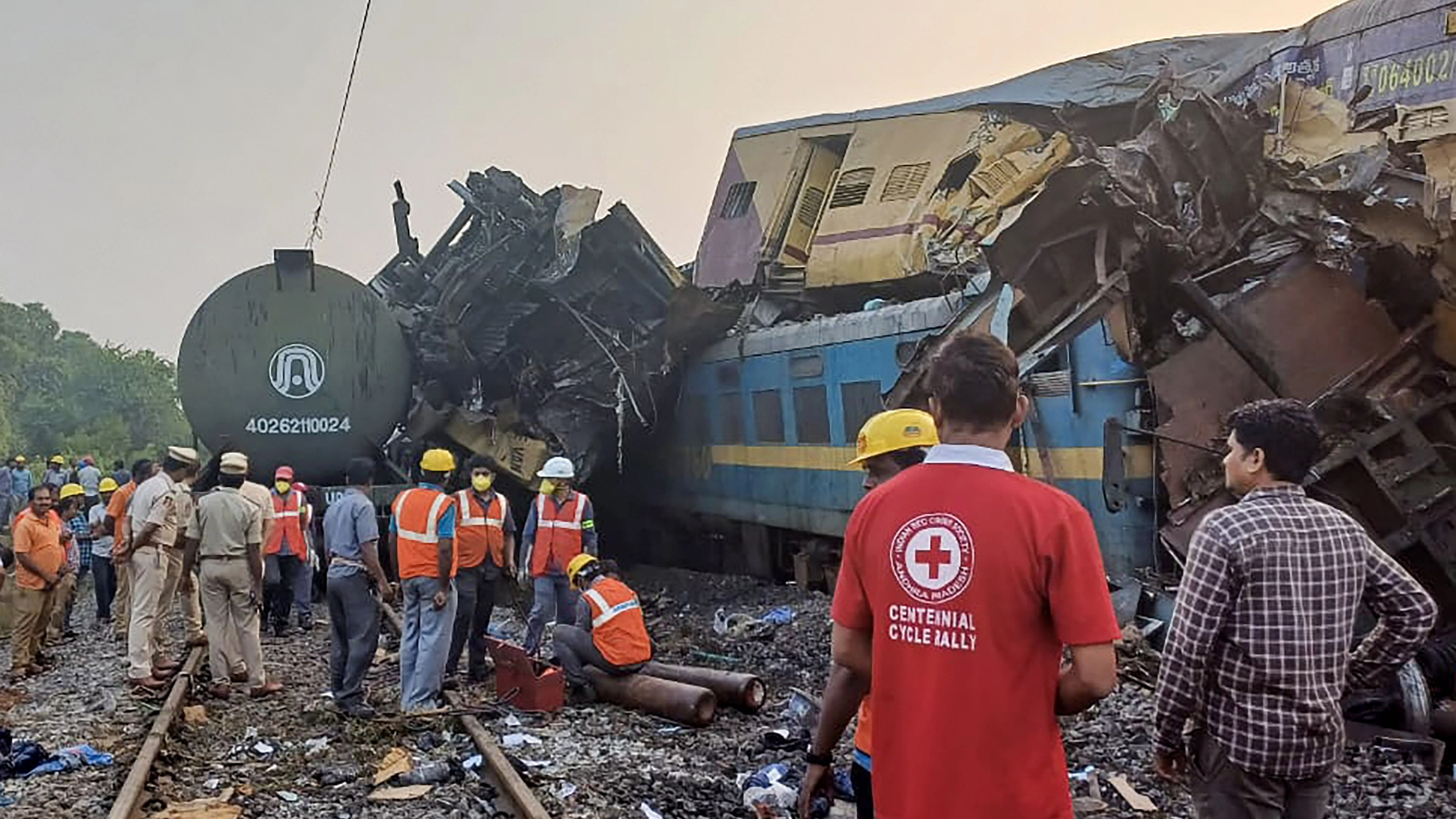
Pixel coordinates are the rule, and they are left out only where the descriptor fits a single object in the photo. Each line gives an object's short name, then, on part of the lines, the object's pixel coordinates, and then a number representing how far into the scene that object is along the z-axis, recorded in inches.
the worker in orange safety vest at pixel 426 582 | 300.0
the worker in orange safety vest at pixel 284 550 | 441.7
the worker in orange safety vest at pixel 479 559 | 333.4
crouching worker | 306.8
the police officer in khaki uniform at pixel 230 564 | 327.9
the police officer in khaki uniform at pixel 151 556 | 341.1
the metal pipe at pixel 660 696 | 284.5
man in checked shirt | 114.0
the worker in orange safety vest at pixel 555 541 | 362.3
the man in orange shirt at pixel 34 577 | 395.2
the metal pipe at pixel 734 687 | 294.2
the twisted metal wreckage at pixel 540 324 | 511.5
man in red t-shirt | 88.3
